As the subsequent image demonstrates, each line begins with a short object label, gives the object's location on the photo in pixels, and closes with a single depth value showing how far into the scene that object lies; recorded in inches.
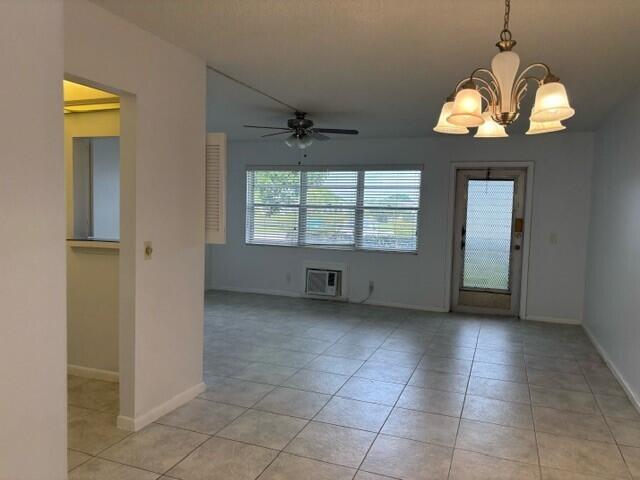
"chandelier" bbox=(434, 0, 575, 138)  70.0
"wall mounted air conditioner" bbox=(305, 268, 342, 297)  267.4
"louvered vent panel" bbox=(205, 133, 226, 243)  130.3
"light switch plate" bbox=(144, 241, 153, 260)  111.7
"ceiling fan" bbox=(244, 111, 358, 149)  188.9
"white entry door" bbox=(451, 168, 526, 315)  240.2
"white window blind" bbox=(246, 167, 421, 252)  257.4
